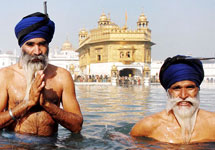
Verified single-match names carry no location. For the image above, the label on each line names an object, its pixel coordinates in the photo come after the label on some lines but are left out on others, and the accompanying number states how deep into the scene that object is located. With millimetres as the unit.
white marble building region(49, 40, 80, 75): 74688
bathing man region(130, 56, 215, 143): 2865
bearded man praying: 2855
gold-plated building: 38844
